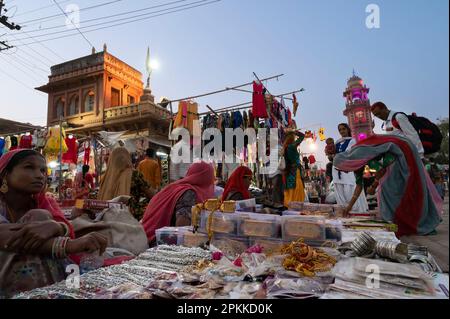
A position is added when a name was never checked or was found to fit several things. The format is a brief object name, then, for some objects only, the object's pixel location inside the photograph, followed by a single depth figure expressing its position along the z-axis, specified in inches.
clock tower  1632.6
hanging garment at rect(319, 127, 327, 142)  545.5
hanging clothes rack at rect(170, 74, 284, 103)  266.9
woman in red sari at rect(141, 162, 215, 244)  113.7
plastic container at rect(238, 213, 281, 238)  70.9
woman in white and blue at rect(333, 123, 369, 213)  201.5
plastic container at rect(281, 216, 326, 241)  67.1
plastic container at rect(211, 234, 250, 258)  72.8
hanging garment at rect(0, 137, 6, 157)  334.6
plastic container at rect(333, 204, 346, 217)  137.2
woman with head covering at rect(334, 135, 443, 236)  125.2
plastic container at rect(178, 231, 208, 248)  81.5
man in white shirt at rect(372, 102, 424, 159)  138.6
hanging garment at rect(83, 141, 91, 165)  399.5
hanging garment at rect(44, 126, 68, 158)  334.3
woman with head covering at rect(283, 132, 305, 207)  225.3
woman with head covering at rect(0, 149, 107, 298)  52.2
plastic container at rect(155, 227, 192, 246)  87.5
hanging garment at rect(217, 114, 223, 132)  279.0
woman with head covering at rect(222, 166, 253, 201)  137.2
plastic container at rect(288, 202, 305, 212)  138.4
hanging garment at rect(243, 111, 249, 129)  281.1
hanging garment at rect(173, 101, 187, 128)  291.0
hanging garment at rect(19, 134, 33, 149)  336.5
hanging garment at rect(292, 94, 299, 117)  321.1
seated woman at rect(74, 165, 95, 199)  320.7
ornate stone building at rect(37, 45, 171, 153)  573.9
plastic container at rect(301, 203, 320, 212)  137.3
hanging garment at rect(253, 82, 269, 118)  264.2
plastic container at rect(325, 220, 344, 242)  68.7
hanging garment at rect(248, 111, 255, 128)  280.1
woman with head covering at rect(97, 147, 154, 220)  168.2
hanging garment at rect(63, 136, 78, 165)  372.2
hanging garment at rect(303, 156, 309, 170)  448.6
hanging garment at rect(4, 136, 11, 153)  358.3
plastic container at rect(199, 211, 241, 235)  75.6
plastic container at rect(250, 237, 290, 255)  67.6
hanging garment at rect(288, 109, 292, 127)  328.5
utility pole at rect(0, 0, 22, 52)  345.4
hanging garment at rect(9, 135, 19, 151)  352.3
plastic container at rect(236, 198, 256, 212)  93.2
